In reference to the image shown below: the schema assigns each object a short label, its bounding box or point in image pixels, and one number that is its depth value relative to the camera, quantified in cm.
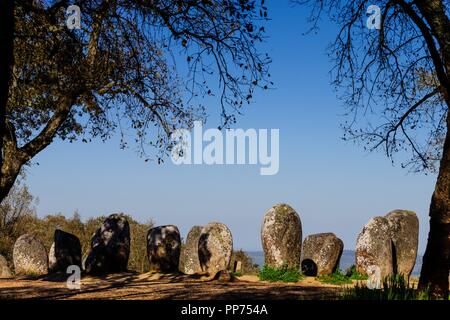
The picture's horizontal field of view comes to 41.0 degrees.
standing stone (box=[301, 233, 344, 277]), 2467
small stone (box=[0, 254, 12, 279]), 2730
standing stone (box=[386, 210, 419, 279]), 2494
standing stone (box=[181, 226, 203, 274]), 2592
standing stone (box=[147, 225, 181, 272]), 2400
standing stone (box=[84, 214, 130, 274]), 2364
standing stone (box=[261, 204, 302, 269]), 2402
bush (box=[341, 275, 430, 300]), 1131
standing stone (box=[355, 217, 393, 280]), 2369
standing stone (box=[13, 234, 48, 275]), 2641
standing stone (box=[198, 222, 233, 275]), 2423
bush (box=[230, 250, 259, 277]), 4113
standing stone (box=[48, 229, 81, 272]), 2534
